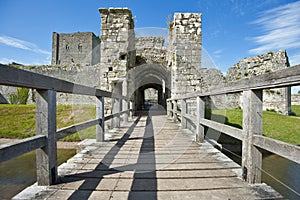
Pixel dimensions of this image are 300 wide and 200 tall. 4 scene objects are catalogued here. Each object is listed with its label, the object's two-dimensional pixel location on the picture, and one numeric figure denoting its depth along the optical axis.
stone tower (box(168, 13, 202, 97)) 6.84
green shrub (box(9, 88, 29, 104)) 16.12
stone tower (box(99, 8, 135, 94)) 7.73
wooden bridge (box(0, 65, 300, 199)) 1.40
